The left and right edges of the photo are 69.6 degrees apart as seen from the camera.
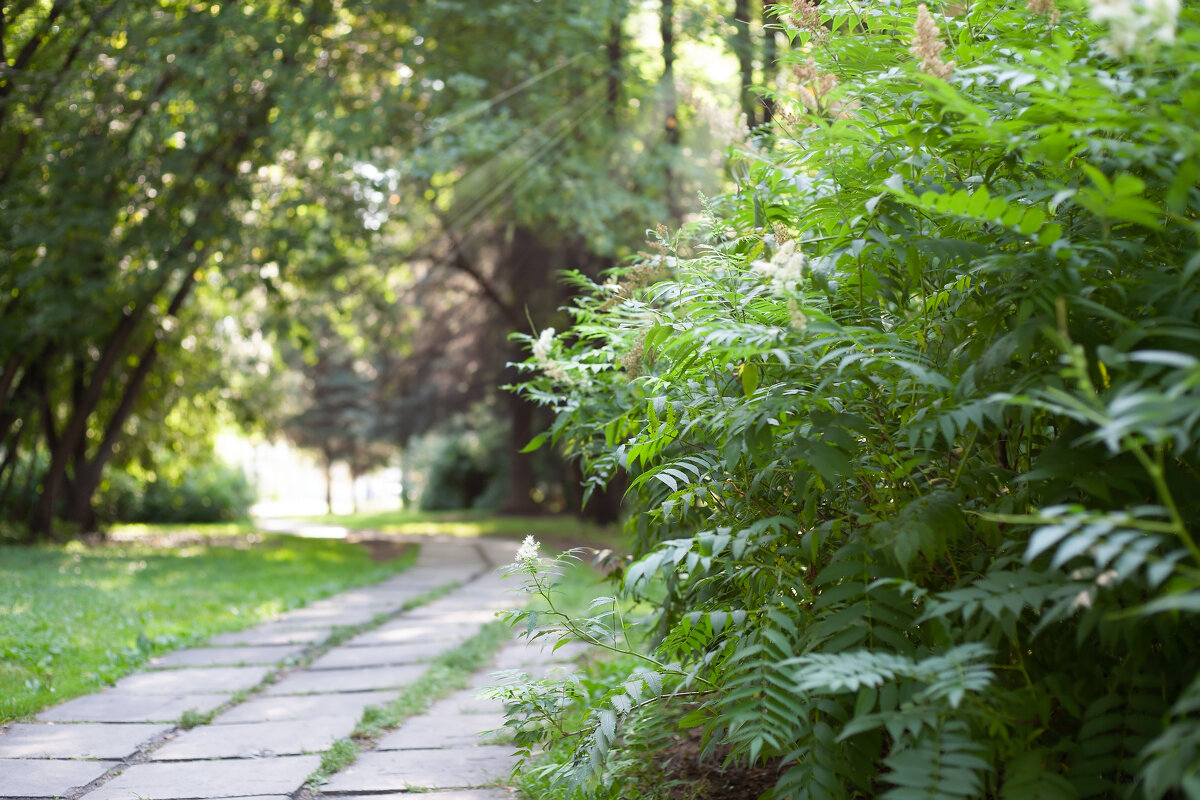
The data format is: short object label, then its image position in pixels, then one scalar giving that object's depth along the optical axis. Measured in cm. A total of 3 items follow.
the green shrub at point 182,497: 1812
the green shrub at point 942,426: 160
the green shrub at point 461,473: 2345
